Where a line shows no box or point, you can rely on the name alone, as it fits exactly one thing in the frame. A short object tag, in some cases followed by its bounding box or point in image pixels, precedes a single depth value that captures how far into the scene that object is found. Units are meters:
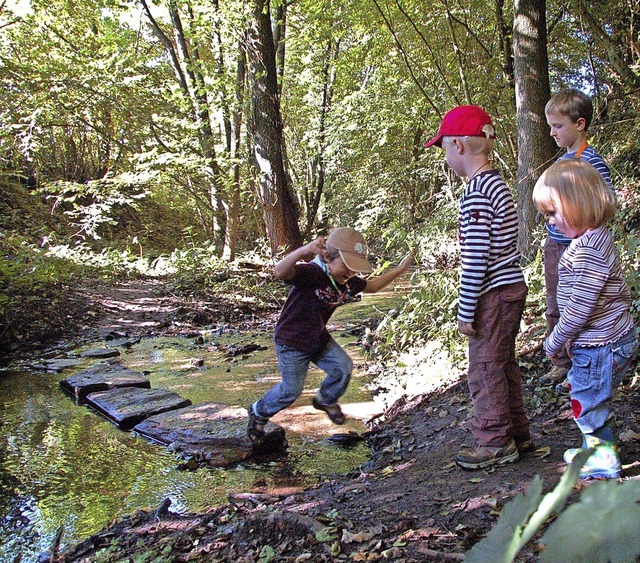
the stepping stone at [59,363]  6.54
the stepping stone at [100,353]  7.19
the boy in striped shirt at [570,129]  3.40
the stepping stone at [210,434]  4.00
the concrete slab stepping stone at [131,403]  4.74
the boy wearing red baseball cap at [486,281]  2.92
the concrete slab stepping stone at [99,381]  5.46
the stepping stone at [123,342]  7.86
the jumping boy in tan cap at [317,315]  3.51
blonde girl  2.62
